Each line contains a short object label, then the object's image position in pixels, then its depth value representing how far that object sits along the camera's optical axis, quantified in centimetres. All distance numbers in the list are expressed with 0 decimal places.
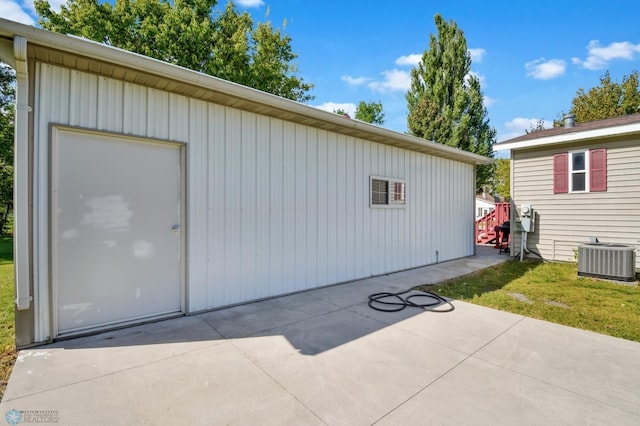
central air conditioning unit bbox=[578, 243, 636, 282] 543
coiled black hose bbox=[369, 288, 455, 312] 395
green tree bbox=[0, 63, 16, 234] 1151
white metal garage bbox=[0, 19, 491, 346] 271
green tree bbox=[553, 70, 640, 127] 1667
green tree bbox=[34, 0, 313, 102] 1202
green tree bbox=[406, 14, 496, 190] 1730
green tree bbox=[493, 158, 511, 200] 2612
